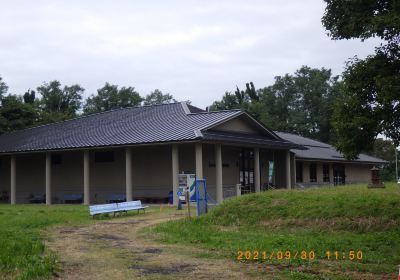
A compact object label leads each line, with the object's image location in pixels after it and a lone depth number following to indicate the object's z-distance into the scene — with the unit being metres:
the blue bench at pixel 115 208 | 20.31
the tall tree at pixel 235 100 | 67.04
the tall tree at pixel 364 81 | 11.23
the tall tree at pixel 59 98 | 67.75
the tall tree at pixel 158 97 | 79.61
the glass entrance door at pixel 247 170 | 32.62
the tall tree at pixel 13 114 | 45.38
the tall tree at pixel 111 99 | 67.56
